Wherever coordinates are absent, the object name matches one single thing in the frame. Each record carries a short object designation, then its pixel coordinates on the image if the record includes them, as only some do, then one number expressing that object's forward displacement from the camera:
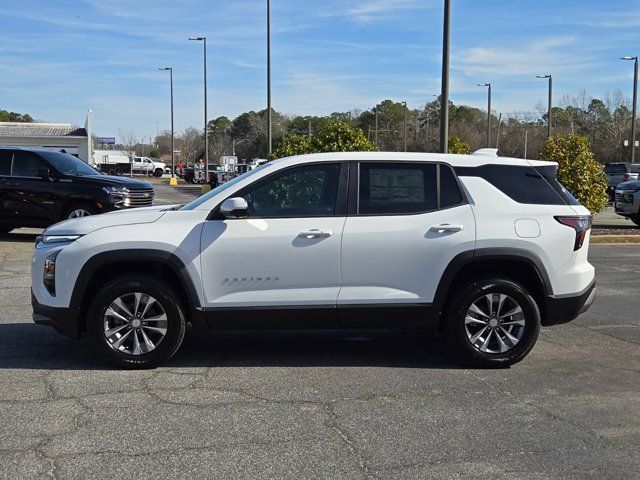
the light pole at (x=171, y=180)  49.68
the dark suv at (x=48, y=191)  13.88
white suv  5.76
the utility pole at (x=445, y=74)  13.75
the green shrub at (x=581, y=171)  16.56
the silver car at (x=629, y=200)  18.58
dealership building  45.41
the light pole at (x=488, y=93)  48.72
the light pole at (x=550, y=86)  42.19
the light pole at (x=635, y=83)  37.31
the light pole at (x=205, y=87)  36.97
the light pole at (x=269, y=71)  24.34
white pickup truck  68.62
